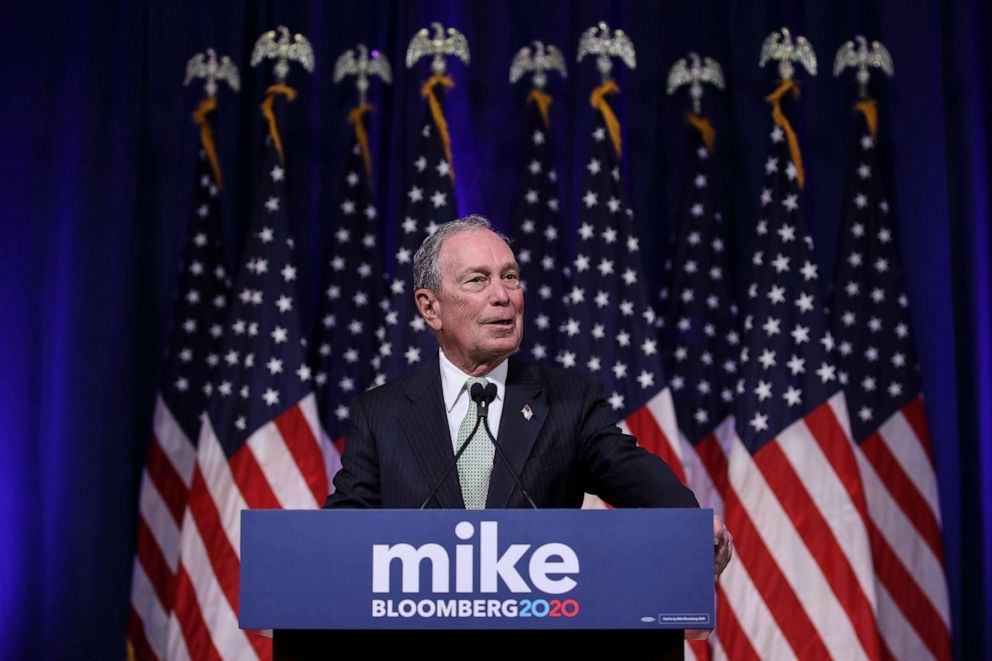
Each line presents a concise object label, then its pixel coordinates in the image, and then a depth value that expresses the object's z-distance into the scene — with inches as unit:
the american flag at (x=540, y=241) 222.1
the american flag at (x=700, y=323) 221.0
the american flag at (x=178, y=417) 221.5
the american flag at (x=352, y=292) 224.2
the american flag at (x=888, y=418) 211.2
